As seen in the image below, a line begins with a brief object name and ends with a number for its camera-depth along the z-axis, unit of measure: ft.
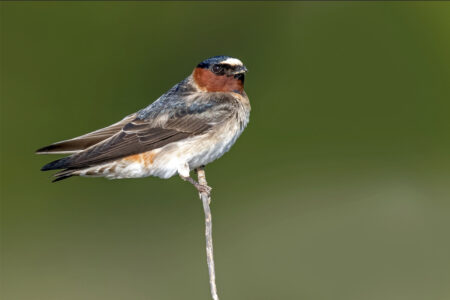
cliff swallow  26.81
